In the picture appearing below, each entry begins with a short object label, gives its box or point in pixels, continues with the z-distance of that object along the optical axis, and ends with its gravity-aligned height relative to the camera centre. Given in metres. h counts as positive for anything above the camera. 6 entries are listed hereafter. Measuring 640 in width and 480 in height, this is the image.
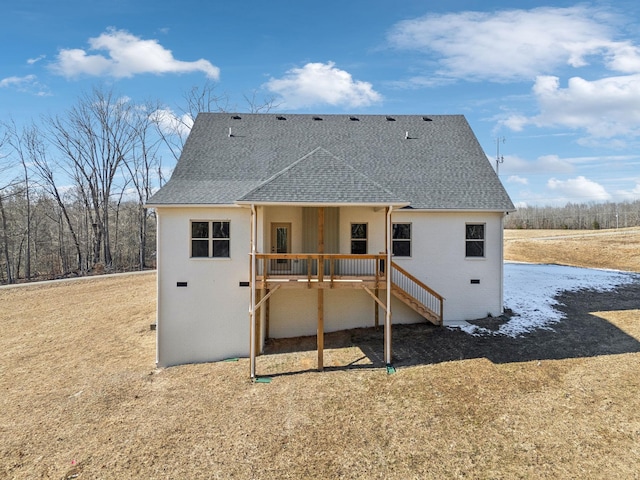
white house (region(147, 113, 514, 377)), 10.55 -0.11
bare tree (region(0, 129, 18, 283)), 26.67 +0.58
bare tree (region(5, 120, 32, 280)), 27.88 +0.86
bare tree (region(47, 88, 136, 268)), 31.11 +5.00
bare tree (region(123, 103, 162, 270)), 31.89 +3.79
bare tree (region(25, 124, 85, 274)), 30.09 +3.54
